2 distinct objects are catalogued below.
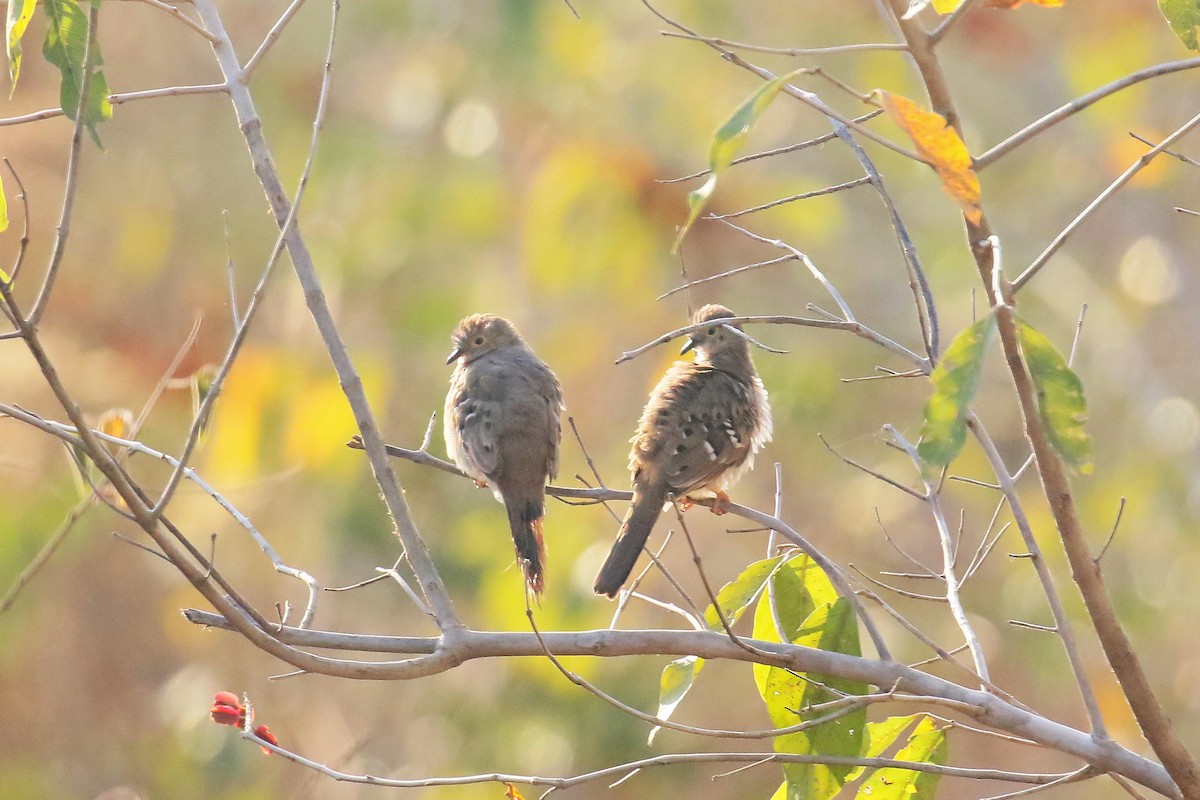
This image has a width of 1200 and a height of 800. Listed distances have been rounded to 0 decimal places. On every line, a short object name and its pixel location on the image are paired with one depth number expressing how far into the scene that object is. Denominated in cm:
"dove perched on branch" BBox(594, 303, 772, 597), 1050
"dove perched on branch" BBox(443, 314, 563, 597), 1158
